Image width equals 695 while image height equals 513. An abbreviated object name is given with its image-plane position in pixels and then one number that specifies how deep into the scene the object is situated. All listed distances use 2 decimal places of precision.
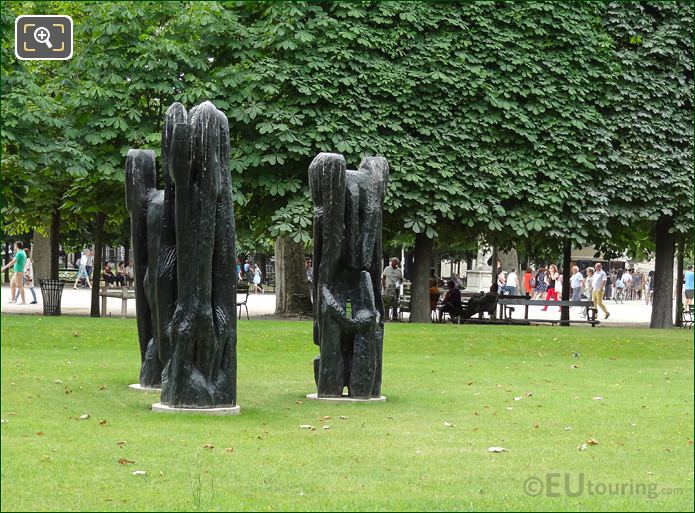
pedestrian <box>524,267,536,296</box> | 48.00
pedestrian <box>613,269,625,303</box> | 57.40
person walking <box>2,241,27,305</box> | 31.95
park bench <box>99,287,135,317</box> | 27.97
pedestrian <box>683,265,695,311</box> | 36.08
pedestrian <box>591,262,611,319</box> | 34.66
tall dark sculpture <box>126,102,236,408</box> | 11.10
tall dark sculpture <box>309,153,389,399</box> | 12.75
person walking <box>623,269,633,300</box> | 58.49
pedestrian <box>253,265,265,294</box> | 54.84
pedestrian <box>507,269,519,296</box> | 43.22
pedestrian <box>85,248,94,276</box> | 60.17
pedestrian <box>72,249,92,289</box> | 50.47
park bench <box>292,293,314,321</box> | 28.62
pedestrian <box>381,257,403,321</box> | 29.92
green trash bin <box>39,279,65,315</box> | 27.28
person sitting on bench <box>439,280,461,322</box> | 29.81
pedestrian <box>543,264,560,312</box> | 40.41
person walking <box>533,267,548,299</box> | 47.50
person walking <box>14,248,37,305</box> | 34.32
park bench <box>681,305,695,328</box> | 30.24
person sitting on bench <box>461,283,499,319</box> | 29.58
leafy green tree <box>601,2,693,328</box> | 28.70
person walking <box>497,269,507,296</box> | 42.55
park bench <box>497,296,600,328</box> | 29.25
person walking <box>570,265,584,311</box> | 39.62
